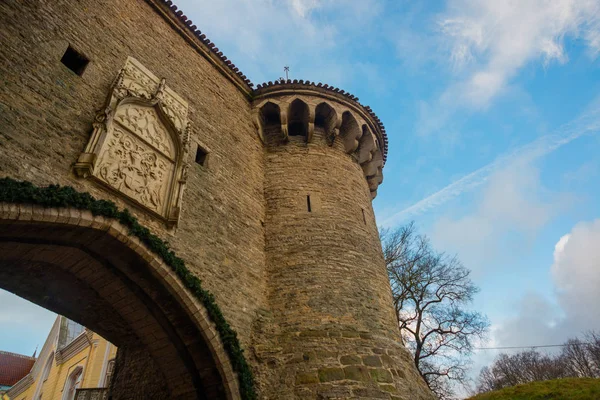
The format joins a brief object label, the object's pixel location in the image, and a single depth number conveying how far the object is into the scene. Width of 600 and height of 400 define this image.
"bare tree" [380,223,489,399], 14.65
